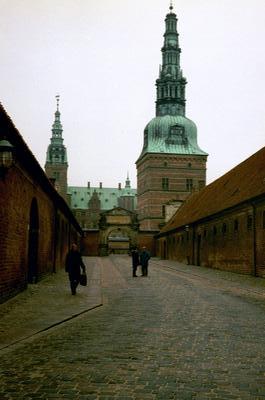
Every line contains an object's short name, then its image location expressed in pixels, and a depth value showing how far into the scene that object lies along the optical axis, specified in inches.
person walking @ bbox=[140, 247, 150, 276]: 967.6
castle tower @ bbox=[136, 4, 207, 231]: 3171.8
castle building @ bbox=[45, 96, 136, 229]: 4744.1
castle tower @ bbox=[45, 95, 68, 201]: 4717.0
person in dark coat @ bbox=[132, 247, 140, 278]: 956.6
